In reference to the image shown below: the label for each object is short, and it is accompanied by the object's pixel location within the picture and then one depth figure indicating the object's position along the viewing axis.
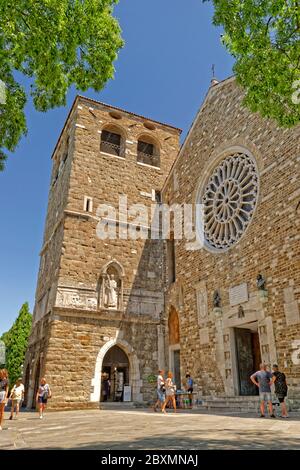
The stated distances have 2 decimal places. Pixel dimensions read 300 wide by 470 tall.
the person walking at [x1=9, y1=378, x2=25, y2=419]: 10.82
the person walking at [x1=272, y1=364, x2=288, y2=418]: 8.18
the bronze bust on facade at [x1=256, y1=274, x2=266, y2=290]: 10.83
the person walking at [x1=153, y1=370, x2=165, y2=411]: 11.30
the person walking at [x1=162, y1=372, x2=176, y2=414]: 10.68
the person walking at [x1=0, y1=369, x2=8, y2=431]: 7.92
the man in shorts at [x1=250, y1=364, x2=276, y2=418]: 8.60
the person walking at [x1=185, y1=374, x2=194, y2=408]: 12.73
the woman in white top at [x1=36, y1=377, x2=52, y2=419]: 11.02
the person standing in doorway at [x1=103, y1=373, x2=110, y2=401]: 15.06
